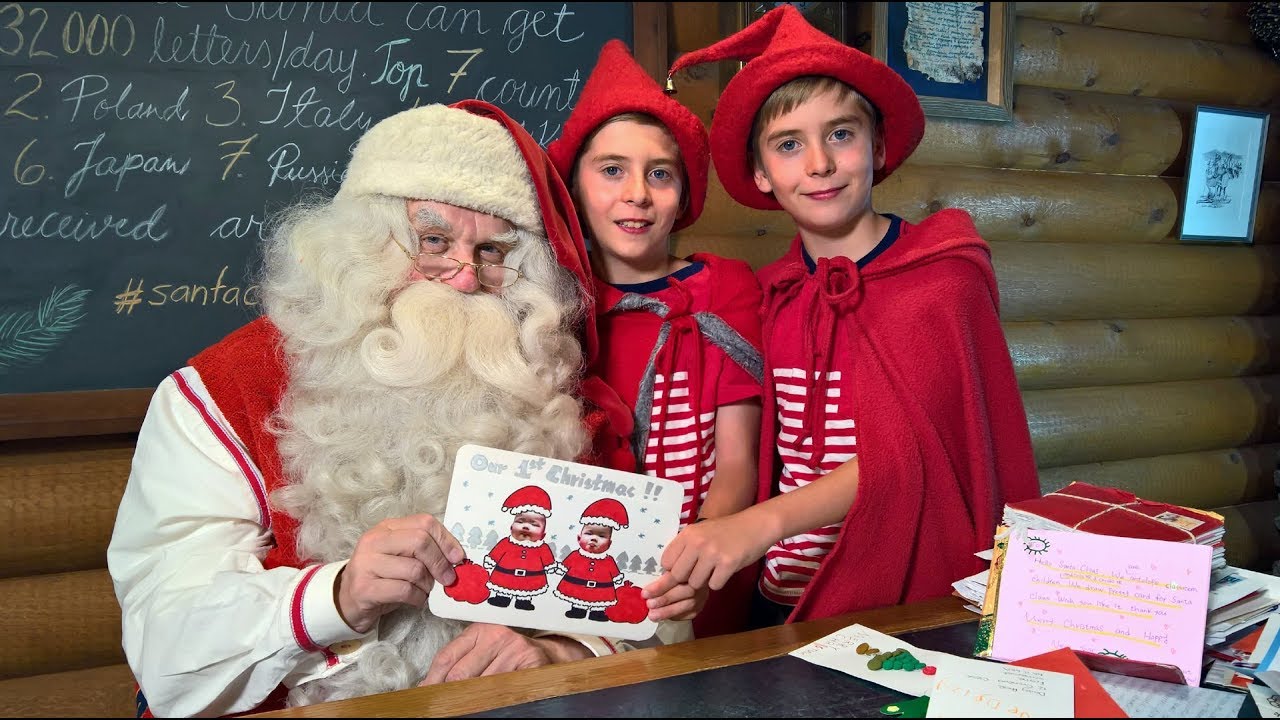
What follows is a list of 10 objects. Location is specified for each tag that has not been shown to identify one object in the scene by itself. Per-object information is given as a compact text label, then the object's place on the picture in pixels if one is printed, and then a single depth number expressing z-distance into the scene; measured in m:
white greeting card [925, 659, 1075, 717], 1.15
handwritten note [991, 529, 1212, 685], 1.30
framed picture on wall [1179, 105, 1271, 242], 4.02
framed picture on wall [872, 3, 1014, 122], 3.23
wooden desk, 1.21
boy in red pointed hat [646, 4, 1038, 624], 1.86
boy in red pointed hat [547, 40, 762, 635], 1.99
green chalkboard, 2.19
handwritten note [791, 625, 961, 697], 1.26
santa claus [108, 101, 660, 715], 1.51
